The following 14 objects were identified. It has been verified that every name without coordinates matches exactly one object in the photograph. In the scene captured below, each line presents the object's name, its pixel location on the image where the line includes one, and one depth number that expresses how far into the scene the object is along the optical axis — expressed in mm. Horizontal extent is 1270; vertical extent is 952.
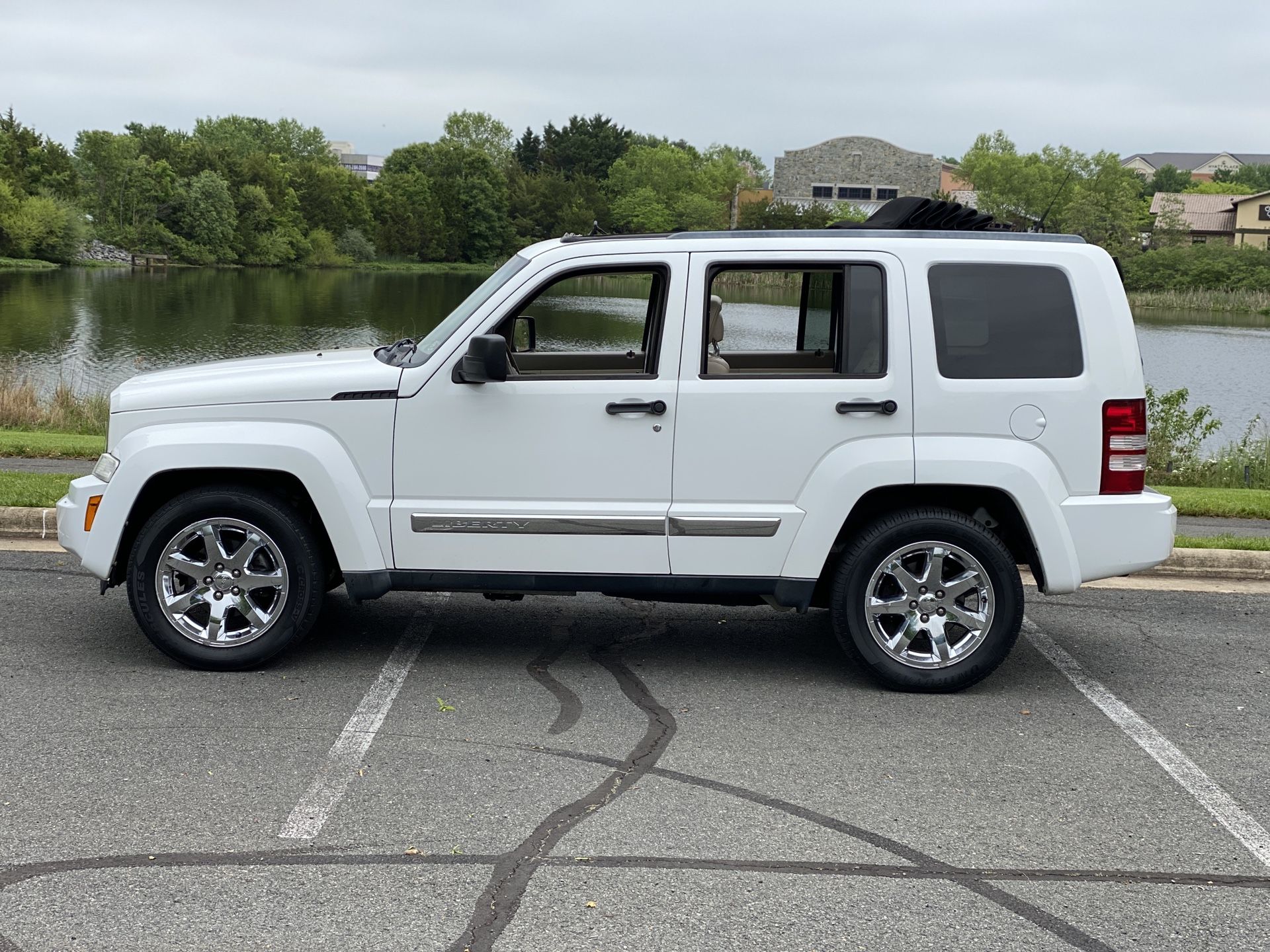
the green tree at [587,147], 136625
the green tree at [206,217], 102062
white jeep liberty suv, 5930
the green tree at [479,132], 162250
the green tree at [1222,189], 166125
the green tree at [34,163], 93750
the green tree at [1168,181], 176375
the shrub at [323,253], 112062
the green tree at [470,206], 123500
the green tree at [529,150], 144250
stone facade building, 132625
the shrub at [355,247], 116938
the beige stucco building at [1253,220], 114438
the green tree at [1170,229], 104875
